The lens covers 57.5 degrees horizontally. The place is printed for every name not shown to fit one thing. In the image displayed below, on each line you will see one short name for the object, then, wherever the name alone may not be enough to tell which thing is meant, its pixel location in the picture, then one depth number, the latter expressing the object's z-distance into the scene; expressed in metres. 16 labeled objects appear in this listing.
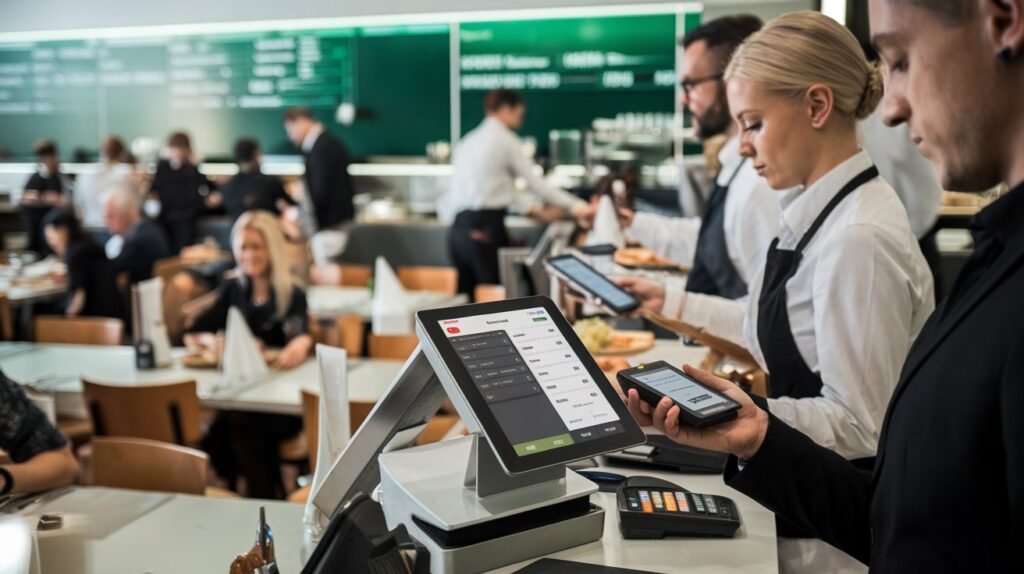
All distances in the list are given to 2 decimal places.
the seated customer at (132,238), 6.27
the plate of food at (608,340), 2.83
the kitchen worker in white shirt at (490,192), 6.68
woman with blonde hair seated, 3.99
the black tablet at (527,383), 1.25
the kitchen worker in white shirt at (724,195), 2.68
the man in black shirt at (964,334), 0.87
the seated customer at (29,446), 2.13
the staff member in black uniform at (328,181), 7.60
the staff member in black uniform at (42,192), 9.12
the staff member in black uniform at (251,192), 7.73
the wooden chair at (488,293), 4.85
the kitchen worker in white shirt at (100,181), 9.14
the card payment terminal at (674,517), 1.46
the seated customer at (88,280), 6.00
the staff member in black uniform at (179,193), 8.70
